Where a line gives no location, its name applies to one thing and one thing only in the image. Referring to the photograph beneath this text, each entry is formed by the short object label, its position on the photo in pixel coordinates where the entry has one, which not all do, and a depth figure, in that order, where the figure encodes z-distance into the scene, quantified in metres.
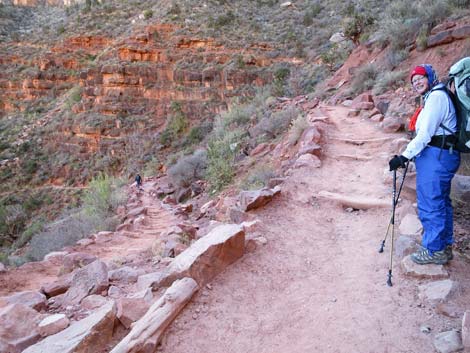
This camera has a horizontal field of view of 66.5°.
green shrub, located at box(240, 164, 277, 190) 6.73
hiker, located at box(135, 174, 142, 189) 14.29
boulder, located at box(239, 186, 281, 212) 5.00
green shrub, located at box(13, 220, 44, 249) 13.26
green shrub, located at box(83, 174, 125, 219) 10.01
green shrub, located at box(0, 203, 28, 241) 17.75
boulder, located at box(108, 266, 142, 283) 3.73
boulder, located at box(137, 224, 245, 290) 3.26
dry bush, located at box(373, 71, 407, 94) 10.00
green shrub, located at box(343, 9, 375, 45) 16.31
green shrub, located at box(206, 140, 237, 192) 8.97
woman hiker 2.96
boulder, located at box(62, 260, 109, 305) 3.37
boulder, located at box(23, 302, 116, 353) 2.32
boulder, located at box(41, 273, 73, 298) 3.73
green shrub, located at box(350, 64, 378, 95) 11.71
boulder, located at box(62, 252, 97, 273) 4.91
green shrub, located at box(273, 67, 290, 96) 18.53
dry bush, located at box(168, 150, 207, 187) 11.84
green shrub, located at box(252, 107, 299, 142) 10.48
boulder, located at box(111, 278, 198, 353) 2.42
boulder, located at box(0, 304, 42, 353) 2.49
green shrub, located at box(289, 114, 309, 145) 8.27
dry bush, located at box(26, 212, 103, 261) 7.50
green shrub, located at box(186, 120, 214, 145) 21.93
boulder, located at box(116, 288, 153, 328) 2.67
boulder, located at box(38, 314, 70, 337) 2.66
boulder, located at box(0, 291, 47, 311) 3.28
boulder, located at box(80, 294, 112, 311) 3.15
